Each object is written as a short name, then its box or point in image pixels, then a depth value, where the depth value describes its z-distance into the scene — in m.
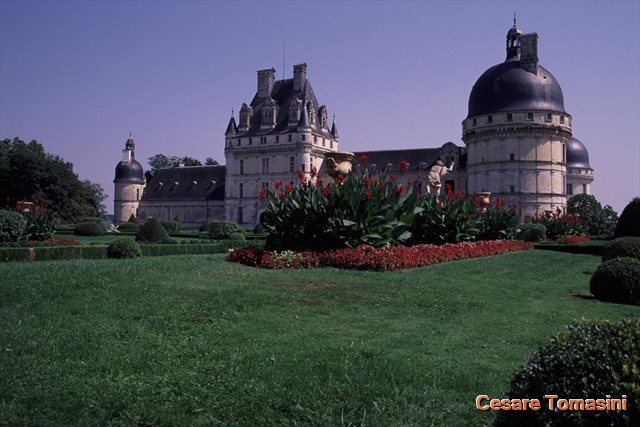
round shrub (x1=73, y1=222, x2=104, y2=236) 46.19
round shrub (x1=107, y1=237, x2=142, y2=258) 20.98
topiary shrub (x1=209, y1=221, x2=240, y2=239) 45.83
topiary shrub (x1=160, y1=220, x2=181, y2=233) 59.12
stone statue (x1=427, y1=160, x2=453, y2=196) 24.48
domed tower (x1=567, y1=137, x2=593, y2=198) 81.12
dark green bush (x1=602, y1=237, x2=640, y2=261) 16.06
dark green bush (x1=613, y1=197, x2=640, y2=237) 28.17
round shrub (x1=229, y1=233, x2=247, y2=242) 37.93
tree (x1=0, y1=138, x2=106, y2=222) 59.38
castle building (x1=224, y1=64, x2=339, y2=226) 74.12
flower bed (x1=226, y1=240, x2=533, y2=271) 14.40
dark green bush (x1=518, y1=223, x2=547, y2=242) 33.47
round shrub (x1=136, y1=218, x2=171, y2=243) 33.03
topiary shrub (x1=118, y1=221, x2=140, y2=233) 59.42
